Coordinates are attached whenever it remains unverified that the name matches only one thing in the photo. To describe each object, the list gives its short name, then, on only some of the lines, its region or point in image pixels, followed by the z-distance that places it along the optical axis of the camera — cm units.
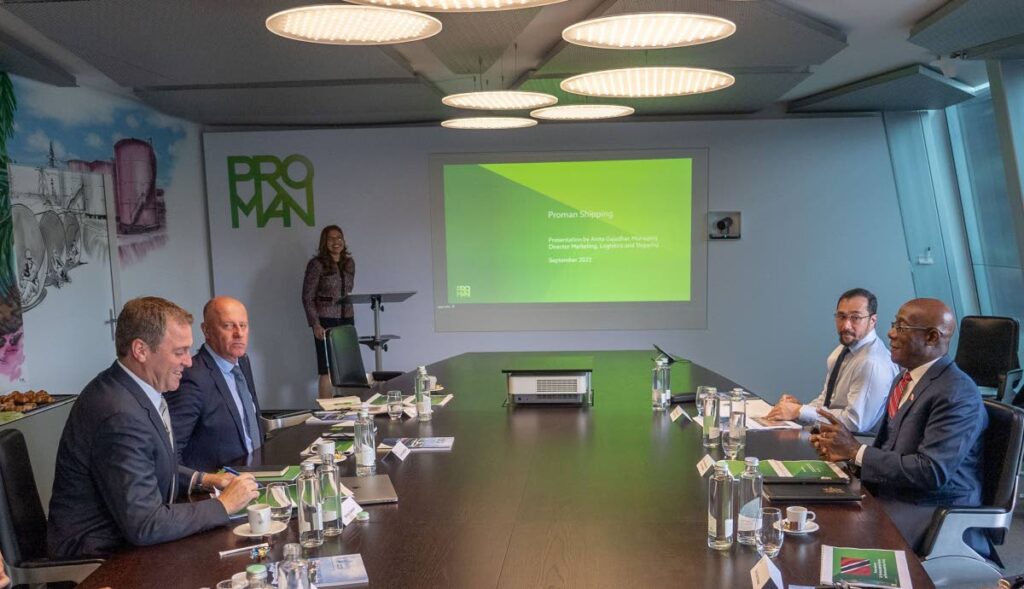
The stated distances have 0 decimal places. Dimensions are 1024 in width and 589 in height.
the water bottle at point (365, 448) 282
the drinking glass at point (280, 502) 233
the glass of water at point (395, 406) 371
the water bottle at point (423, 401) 367
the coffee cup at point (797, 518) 217
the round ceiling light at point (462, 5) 217
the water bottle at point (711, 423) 308
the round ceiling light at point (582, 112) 488
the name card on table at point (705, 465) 274
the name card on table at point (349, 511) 230
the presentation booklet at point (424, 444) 313
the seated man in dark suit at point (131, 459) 222
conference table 197
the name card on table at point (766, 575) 182
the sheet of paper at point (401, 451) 302
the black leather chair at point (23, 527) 228
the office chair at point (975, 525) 252
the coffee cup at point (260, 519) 222
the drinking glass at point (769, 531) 206
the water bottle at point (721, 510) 206
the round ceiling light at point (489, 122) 531
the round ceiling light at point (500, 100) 417
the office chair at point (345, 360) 527
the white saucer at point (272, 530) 222
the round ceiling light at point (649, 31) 271
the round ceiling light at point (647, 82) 363
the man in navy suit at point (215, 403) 316
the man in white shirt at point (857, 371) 379
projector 388
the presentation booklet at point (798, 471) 256
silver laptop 249
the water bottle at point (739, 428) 301
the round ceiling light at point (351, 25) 264
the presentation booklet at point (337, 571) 191
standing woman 723
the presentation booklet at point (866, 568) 187
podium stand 669
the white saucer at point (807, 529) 215
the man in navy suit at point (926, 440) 266
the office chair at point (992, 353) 535
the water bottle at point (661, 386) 372
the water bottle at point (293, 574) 173
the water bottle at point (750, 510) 209
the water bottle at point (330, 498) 222
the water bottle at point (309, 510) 213
